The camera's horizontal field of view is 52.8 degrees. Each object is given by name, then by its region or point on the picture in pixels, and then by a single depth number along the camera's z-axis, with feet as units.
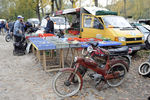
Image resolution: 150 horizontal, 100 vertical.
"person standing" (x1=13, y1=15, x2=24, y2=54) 24.57
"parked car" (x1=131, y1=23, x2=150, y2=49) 32.69
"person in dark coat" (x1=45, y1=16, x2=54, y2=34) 26.47
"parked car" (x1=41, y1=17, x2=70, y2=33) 43.02
